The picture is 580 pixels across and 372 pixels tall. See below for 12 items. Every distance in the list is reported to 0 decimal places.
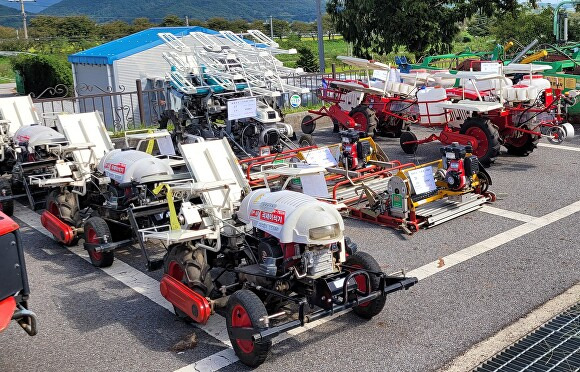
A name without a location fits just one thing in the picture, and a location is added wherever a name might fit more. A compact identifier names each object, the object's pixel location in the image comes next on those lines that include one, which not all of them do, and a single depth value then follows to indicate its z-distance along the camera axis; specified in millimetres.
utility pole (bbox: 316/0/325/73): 18984
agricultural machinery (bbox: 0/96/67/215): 8539
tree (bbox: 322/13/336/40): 69262
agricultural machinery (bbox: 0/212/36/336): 4332
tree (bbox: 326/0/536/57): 20578
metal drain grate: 4789
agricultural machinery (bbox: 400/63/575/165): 10461
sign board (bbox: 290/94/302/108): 11827
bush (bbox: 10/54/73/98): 27656
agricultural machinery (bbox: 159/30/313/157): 10930
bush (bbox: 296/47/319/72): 29656
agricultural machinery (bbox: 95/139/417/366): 4898
